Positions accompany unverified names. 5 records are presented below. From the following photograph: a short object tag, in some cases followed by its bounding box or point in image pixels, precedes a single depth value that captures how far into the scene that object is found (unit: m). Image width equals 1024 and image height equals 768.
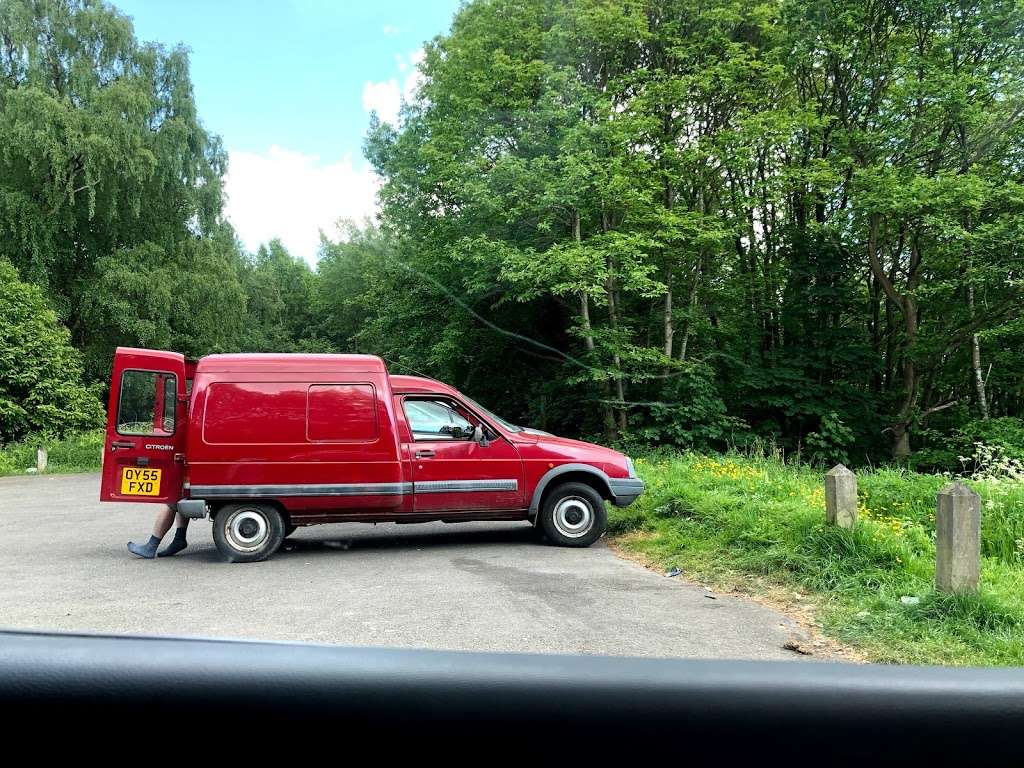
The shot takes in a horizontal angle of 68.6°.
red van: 7.03
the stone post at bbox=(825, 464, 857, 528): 5.70
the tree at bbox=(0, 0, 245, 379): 21.86
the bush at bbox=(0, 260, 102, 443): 20.39
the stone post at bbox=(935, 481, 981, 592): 4.36
